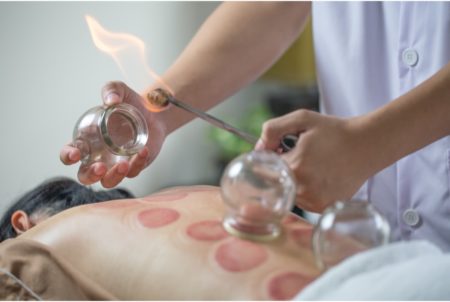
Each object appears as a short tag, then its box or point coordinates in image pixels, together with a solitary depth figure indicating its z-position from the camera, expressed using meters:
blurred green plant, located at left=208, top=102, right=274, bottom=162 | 3.02
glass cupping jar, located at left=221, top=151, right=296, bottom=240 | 0.92
